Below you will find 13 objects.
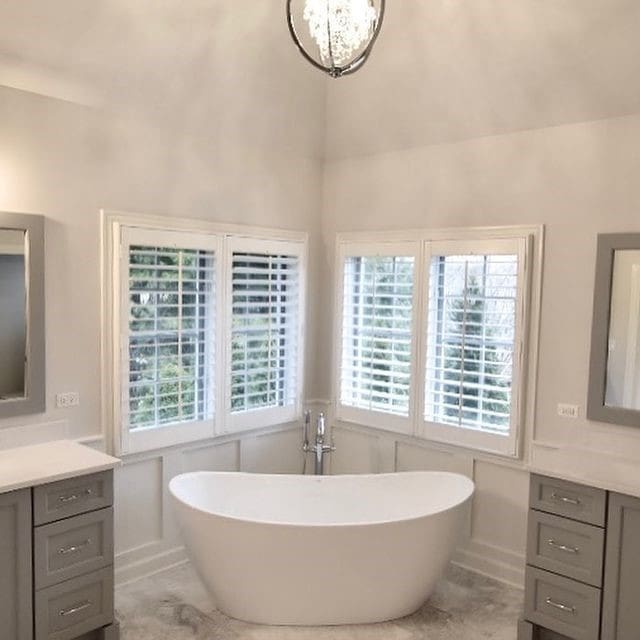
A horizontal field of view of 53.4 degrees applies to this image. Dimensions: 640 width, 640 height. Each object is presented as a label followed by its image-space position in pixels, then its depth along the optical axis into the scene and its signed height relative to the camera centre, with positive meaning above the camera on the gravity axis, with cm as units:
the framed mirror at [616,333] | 319 -18
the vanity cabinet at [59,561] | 257 -118
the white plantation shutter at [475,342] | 362 -29
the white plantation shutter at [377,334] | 410 -29
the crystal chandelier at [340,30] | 206 +86
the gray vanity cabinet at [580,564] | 270 -119
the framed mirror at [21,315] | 301 -16
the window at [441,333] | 361 -25
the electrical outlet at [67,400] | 325 -60
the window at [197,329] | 342 -25
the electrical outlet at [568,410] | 344 -62
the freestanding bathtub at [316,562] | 296 -130
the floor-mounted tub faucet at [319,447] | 404 -101
